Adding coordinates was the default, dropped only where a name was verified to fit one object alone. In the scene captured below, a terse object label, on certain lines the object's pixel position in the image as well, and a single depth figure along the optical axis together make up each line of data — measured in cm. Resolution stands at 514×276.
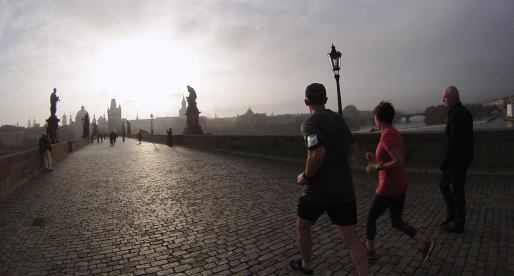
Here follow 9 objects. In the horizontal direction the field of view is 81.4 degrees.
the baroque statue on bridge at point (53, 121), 2086
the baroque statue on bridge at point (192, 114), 3241
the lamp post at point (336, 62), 1041
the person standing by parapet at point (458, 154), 371
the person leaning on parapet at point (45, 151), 1163
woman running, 290
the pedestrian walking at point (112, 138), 3429
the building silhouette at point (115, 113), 15188
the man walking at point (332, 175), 231
